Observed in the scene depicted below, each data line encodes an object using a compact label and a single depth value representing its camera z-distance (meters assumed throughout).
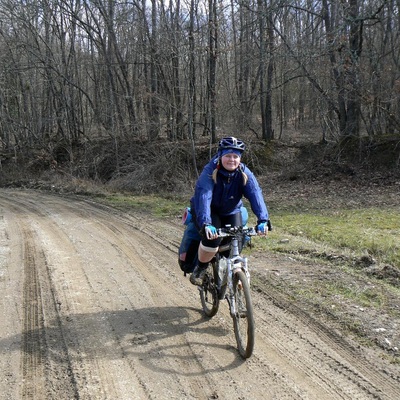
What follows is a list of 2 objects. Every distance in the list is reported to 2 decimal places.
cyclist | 4.54
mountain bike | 4.22
